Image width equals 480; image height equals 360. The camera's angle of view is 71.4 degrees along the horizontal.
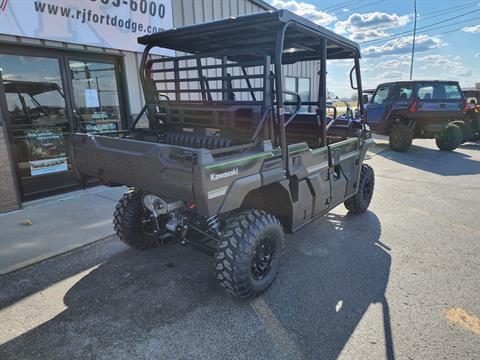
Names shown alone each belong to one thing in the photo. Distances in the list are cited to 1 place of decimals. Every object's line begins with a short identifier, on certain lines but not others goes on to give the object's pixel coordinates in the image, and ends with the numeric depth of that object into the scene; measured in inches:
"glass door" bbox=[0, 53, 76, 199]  190.2
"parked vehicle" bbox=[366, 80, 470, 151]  378.6
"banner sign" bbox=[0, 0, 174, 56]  178.2
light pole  985.2
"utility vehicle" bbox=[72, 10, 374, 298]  90.9
